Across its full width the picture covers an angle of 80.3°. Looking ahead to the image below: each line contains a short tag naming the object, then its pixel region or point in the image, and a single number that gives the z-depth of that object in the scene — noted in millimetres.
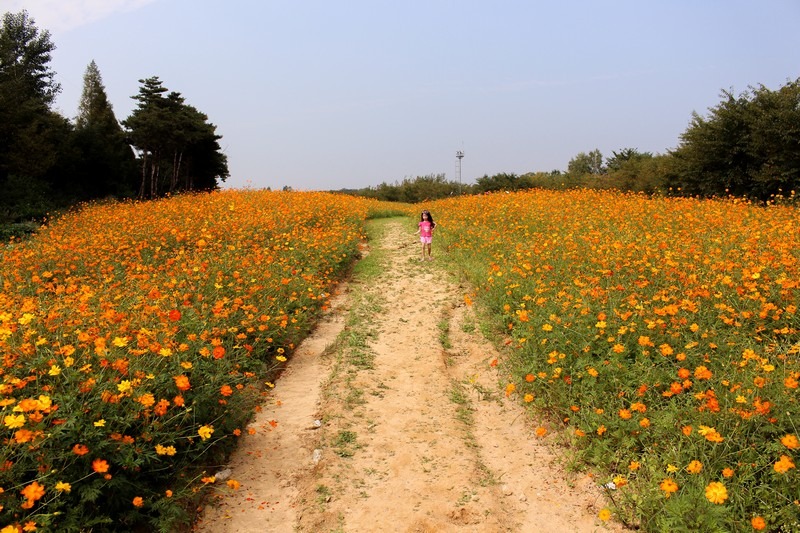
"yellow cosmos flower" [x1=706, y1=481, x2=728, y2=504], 2318
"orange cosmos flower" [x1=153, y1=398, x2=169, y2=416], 2836
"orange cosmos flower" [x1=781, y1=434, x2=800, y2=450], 2385
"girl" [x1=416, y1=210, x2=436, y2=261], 10461
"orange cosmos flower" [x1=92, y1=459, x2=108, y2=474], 2381
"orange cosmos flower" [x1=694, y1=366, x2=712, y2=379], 3046
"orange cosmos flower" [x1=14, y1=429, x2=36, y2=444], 2221
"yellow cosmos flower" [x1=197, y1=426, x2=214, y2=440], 2887
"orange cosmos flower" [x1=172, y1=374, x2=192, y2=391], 2941
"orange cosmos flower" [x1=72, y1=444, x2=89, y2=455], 2403
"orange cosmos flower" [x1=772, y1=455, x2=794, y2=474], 2357
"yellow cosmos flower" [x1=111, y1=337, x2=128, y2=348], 2978
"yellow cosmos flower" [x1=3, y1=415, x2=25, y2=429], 2262
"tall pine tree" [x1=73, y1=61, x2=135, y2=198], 23203
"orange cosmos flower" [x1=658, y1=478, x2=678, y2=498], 2438
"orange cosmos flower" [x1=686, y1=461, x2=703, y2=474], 2531
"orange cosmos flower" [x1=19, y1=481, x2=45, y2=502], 2107
